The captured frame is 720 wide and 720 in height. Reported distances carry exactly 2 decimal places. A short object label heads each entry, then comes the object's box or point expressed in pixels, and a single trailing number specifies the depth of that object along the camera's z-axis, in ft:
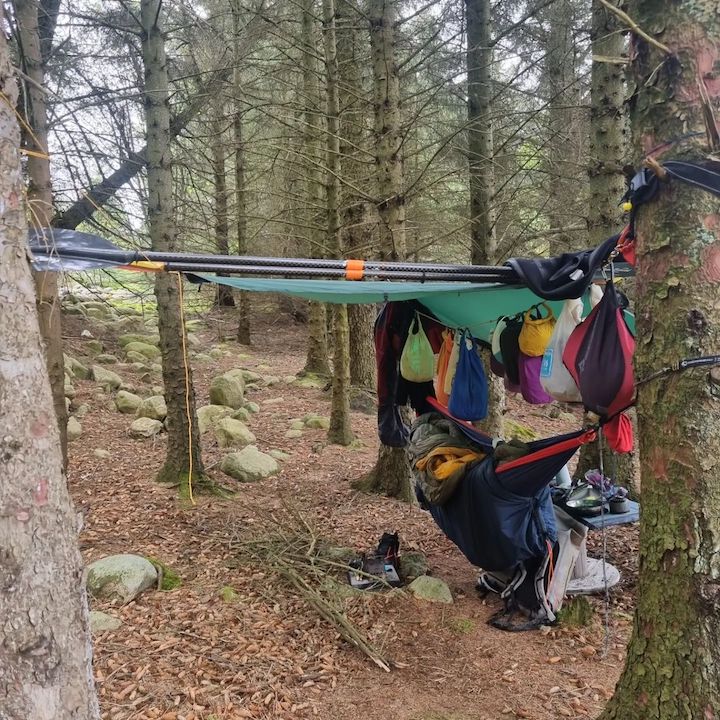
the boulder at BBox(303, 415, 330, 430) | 21.17
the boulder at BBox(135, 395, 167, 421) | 20.16
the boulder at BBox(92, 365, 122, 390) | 23.73
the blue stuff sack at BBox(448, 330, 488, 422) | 10.05
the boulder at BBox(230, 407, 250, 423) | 21.60
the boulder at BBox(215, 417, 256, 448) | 18.66
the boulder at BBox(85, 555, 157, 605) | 8.87
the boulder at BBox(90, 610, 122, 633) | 8.02
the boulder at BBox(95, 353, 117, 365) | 28.30
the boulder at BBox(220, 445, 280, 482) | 15.31
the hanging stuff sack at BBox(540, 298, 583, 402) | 6.98
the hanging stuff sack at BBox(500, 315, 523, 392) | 9.43
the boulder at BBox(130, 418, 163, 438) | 18.49
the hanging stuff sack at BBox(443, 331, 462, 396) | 10.51
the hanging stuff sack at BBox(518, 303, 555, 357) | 9.03
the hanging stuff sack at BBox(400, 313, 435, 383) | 10.90
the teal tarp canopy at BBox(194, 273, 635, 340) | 8.54
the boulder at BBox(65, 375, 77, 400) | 21.06
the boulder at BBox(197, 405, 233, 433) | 20.44
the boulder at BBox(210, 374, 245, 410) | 23.08
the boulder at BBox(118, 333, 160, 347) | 32.37
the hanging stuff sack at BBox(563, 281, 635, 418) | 5.85
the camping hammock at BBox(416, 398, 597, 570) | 7.86
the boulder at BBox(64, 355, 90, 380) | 24.21
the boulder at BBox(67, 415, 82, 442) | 17.61
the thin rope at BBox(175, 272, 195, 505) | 7.67
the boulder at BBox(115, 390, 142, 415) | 21.39
